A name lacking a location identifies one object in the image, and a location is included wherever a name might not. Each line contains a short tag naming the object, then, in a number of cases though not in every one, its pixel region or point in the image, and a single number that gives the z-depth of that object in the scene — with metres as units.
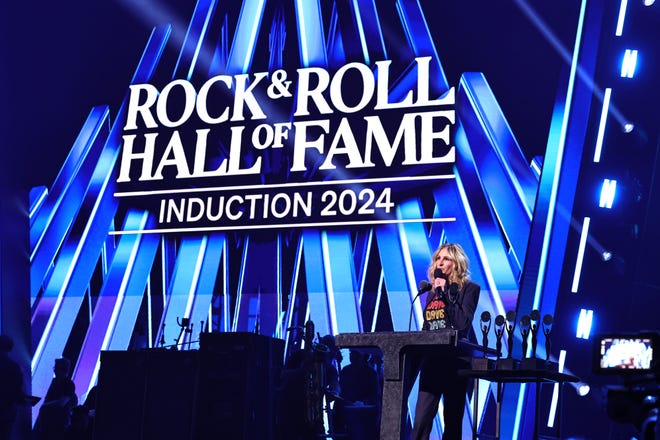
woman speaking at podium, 3.40
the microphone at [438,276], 3.55
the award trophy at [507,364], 3.38
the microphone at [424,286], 3.47
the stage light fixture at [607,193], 5.83
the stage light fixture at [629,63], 6.01
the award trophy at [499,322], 3.61
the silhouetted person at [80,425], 6.35
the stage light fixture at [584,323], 5.68
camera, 1.99
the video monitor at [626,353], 2.02
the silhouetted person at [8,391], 6.00
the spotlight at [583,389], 5.57
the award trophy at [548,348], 3.50
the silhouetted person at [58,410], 6.55
